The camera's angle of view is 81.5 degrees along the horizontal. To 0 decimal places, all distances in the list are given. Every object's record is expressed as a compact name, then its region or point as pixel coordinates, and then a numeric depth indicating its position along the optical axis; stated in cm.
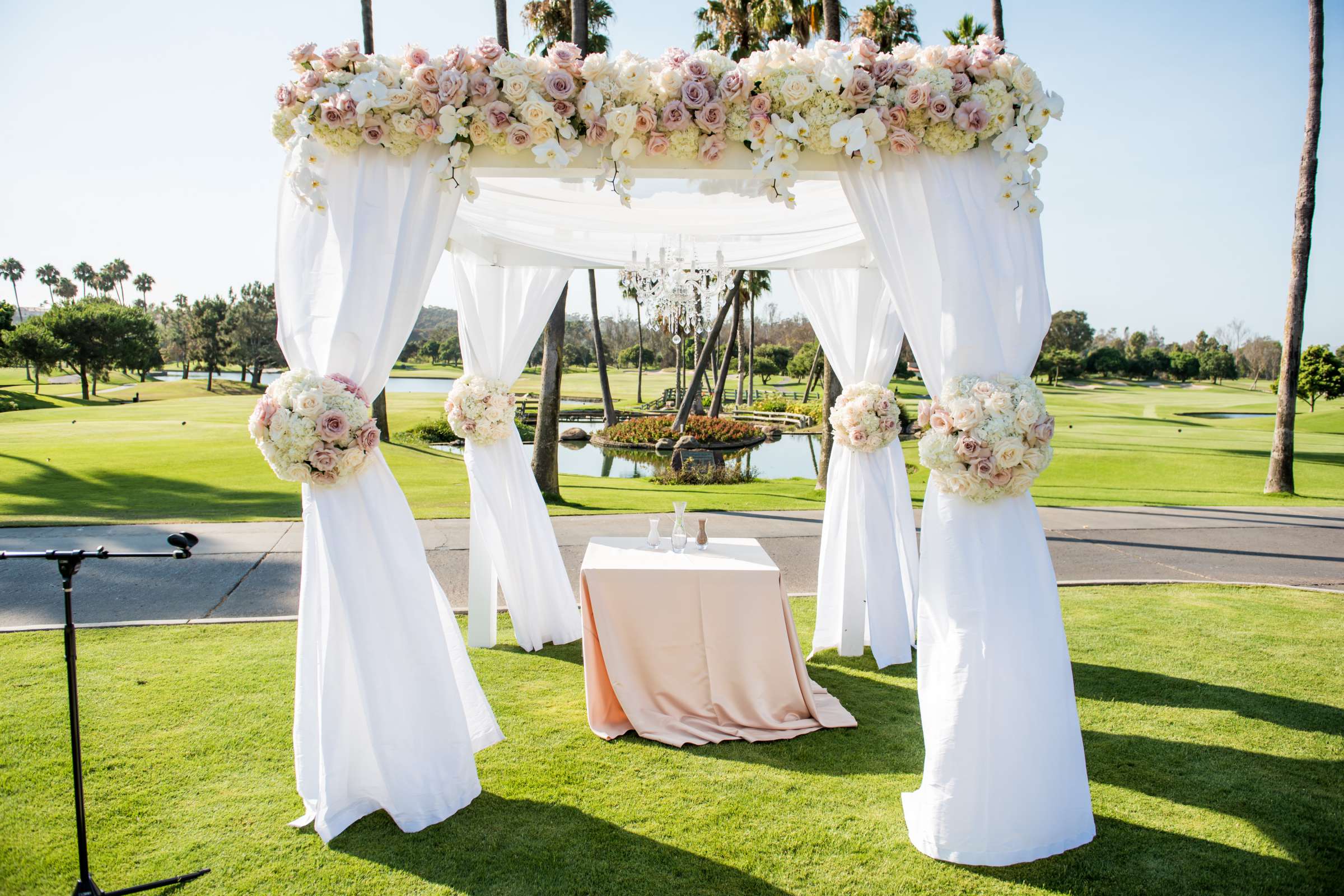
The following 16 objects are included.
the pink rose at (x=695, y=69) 347
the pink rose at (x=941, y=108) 327
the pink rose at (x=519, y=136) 346
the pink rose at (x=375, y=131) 344
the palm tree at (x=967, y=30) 1443
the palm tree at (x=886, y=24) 1586
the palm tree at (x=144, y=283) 8494
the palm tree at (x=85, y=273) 8156
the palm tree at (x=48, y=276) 7700
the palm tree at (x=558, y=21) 1630
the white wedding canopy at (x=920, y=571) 328
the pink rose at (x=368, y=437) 345
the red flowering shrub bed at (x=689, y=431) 2408
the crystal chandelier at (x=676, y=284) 609
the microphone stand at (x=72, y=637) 243
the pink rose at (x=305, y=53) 352
